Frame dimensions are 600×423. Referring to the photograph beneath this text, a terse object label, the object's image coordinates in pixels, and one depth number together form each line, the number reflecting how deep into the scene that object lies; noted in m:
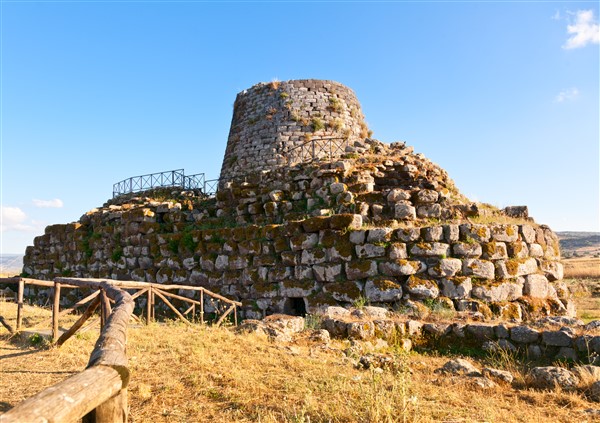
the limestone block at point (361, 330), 7.07
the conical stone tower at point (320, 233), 9.64
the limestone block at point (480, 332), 6.94
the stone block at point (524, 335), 6.59
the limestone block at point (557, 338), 6.28
